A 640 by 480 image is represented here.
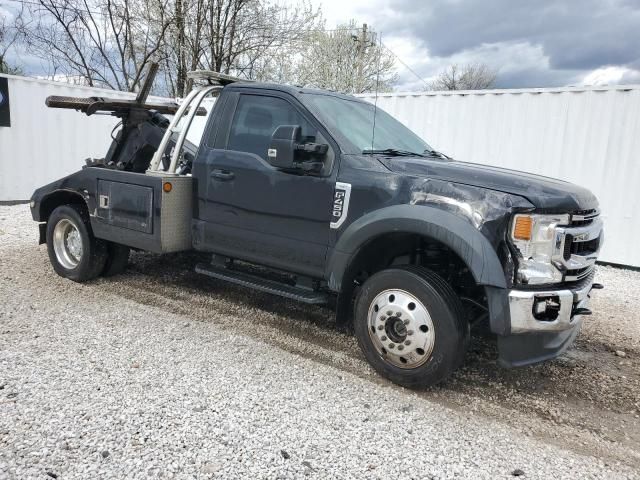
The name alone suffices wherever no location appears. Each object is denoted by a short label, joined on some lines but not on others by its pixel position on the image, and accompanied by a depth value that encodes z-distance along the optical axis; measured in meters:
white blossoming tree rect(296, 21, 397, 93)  25.00
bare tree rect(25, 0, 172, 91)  18.50
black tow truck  3.20
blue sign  10.91
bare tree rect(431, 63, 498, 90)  33.47
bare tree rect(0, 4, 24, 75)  18.58
